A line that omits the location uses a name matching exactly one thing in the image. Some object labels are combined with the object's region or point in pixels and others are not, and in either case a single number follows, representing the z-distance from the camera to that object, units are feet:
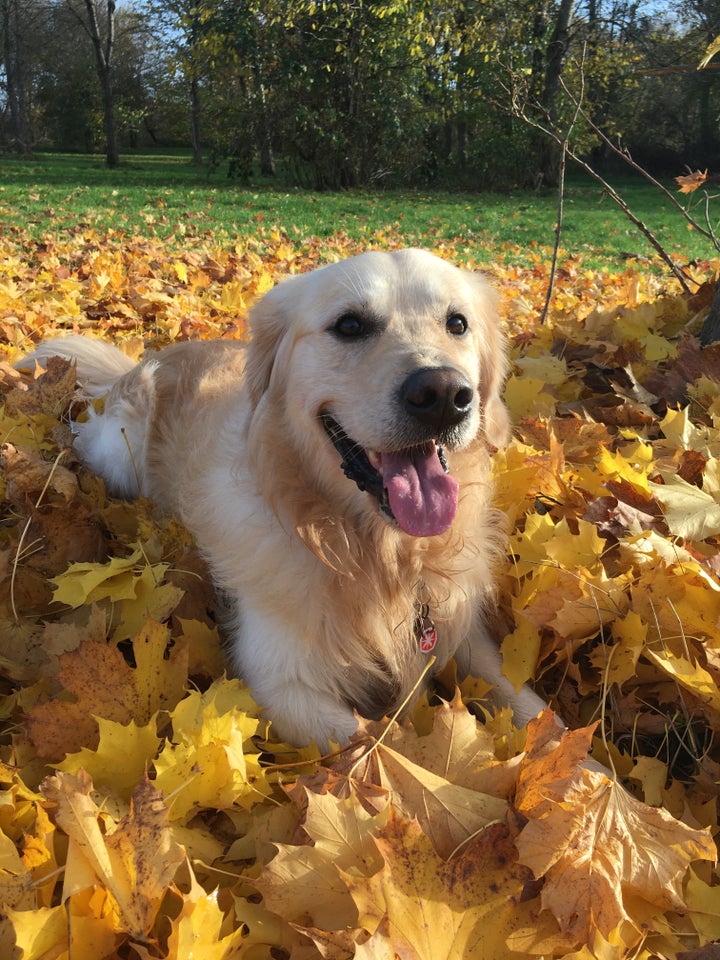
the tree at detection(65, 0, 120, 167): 62.92
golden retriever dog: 1.58
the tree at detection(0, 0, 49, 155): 78.72
